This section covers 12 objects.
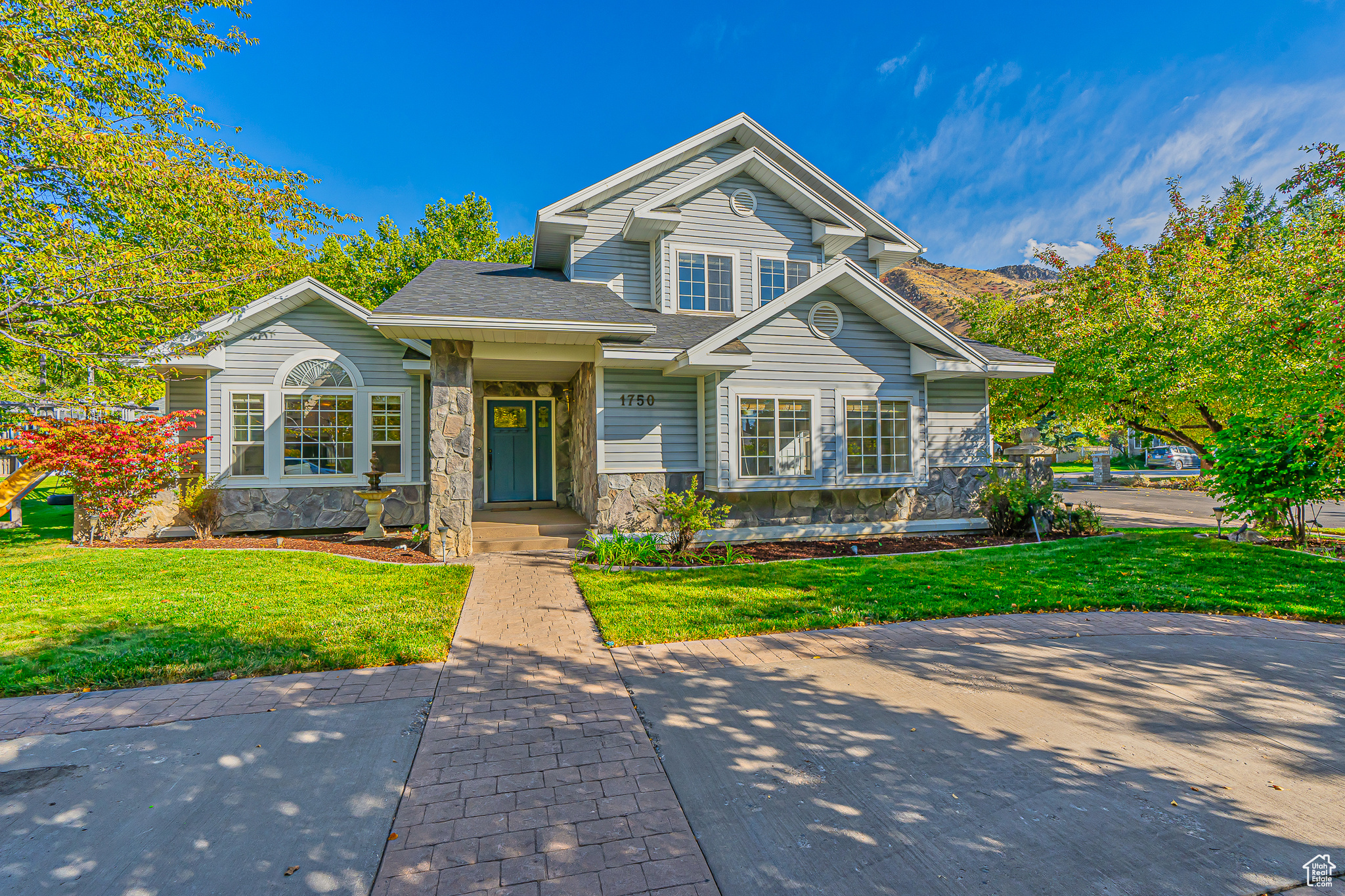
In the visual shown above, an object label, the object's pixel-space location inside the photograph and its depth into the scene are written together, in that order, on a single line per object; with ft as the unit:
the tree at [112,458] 28.73
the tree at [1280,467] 25.13
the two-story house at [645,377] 30.17
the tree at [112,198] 24.68
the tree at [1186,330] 29.99
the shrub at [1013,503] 33.94
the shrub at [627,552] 26.25
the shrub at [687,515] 27.40
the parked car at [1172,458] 95.40
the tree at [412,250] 74.23
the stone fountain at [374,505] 33.19
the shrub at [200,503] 32.65
